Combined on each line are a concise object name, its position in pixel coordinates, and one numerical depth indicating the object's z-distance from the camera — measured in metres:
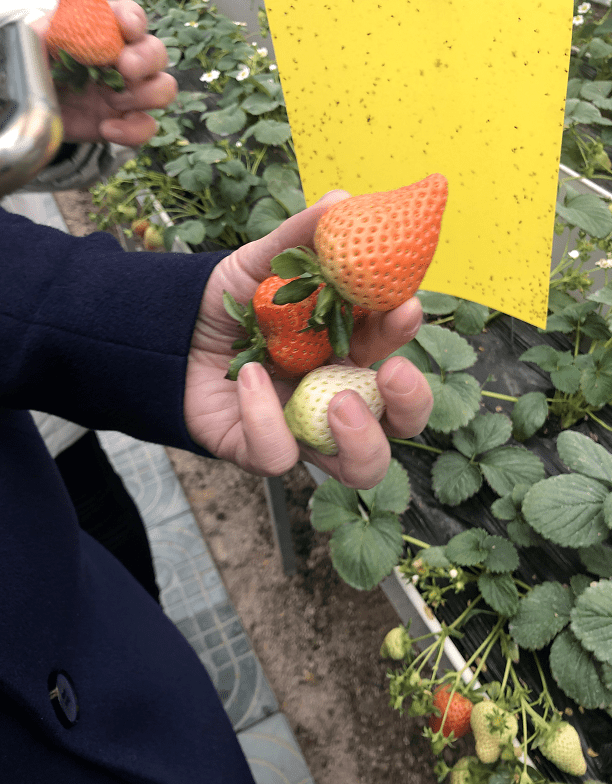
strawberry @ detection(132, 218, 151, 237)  1.37
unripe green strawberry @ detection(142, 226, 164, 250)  1.28
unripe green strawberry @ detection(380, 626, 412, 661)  0.75
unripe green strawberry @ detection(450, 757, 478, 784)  0.70
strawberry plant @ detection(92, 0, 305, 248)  1.19
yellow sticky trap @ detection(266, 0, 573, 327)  0.44
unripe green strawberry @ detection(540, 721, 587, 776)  0.61
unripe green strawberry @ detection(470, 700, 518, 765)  0.62
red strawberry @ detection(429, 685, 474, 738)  0.71
